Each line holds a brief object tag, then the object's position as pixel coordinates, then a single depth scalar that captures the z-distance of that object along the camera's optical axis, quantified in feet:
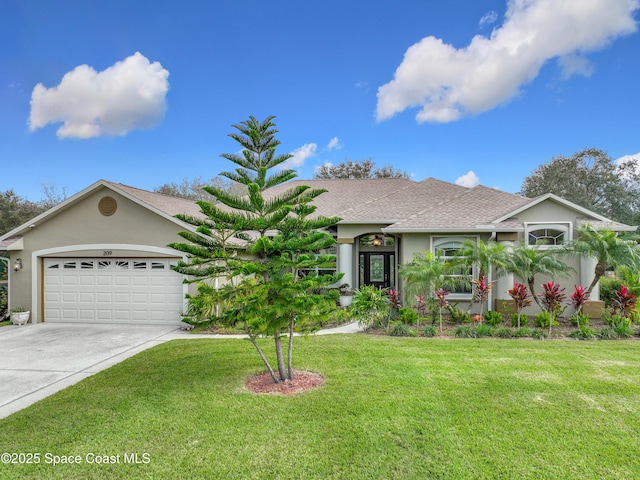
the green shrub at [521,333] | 29.99
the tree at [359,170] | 111.24
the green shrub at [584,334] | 29.55
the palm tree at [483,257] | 34.01
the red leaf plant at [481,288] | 33.06
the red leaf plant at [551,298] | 31.30
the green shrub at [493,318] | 32.86
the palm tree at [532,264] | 34.06
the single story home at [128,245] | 38.06
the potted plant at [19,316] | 37.88
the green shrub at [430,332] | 30.63
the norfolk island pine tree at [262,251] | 17.46
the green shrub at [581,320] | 31.35
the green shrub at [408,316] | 34.24
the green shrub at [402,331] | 31.19
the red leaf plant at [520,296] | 32.07
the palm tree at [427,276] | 34.32
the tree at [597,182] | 106.63
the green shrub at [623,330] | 29.58
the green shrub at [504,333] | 30.09
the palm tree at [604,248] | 32.78
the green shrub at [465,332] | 30.35
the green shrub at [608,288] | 42.73
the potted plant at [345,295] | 45.14
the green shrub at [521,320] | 32.68
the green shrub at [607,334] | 29.50
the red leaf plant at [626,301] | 31.86
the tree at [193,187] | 126.72
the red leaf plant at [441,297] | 32.56
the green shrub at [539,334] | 29.63
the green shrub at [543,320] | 32.04
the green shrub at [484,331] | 30.48
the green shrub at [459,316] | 34.65
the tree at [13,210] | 76.64
